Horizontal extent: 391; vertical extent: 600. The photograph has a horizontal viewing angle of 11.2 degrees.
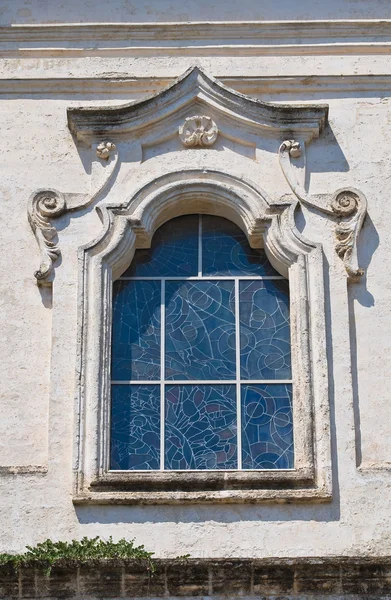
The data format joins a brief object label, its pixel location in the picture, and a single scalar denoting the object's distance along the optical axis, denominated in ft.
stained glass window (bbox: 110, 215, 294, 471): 49.14
